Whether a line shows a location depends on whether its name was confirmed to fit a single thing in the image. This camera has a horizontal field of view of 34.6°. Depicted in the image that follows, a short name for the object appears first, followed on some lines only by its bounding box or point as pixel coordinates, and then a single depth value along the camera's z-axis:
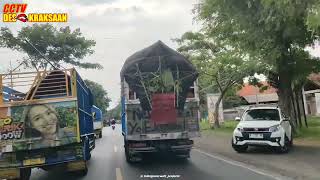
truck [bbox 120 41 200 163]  15.98
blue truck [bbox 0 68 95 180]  12.56
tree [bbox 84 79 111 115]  118.69
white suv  18.41
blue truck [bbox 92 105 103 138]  35.48
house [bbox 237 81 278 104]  65.31
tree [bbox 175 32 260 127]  32.84
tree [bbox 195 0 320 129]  14.55
